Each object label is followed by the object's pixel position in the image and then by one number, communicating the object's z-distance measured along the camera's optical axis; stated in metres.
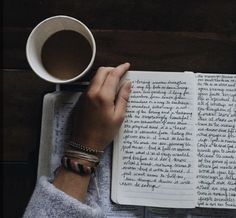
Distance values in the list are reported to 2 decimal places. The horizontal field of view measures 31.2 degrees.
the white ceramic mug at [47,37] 0.63
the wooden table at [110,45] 0.74
